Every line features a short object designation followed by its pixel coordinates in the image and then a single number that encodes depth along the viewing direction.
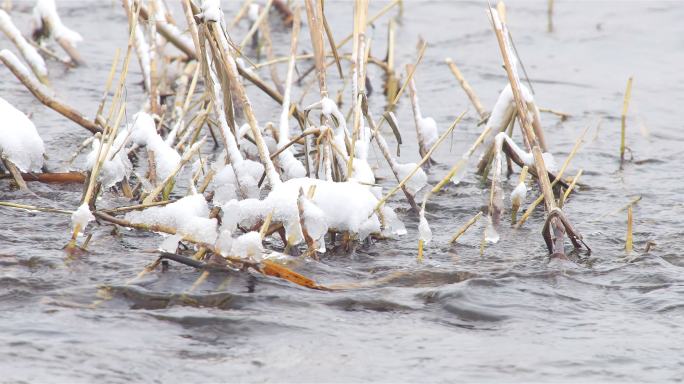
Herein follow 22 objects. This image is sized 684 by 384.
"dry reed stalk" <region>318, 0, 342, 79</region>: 7.75
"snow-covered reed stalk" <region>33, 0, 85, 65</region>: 14.16
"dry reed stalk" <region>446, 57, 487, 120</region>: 11.01
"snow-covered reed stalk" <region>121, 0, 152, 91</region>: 11.84
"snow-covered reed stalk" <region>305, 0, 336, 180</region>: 7.84
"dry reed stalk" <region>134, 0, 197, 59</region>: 11.02
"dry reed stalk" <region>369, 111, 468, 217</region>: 7.41
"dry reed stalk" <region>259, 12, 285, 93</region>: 12.74
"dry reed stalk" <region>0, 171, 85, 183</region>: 9.33
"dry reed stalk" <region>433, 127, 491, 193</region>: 7.86
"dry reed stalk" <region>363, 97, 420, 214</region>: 8.43
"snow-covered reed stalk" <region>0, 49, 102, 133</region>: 9.30
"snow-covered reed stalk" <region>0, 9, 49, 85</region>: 11.13
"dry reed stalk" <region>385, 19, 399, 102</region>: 13.16
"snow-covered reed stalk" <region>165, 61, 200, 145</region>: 9.42
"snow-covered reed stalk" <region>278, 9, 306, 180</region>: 8.19
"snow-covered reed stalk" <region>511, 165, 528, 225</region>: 8.43
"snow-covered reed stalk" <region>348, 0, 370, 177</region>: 8.02
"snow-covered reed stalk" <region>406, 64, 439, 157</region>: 10.40
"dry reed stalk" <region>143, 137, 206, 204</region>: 7.81
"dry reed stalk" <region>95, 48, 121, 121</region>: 7.87
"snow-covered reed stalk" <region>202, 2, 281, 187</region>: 7.51
